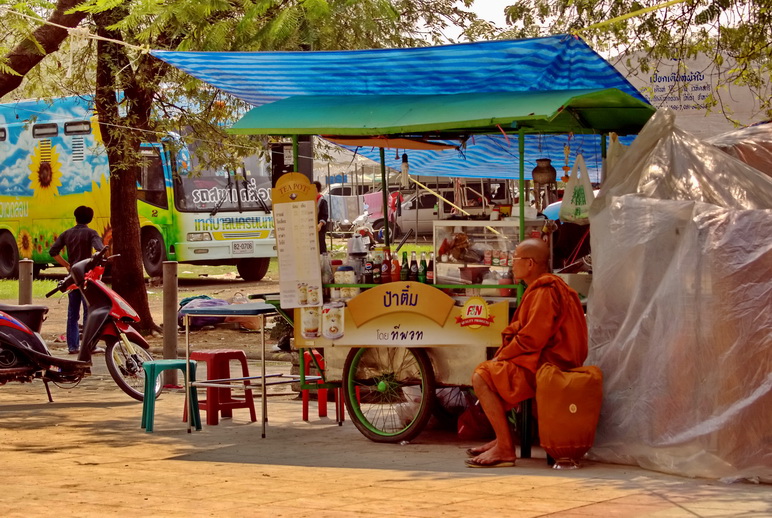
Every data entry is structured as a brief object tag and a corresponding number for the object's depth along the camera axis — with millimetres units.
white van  30141
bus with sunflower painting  21188
